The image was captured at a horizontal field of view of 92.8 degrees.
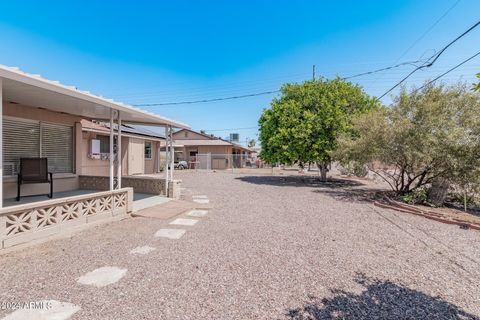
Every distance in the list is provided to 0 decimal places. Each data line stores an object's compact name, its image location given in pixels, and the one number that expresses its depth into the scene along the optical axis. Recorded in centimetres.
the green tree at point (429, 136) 670
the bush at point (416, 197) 790
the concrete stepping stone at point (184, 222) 525
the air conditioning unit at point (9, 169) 584
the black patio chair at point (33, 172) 574
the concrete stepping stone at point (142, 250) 364
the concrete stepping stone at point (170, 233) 442
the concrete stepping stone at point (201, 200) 795
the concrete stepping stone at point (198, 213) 607
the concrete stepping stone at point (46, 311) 207
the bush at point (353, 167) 1147
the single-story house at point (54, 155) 363
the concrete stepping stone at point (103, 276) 271
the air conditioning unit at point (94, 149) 1084
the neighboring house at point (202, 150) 2588
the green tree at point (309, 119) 1233
